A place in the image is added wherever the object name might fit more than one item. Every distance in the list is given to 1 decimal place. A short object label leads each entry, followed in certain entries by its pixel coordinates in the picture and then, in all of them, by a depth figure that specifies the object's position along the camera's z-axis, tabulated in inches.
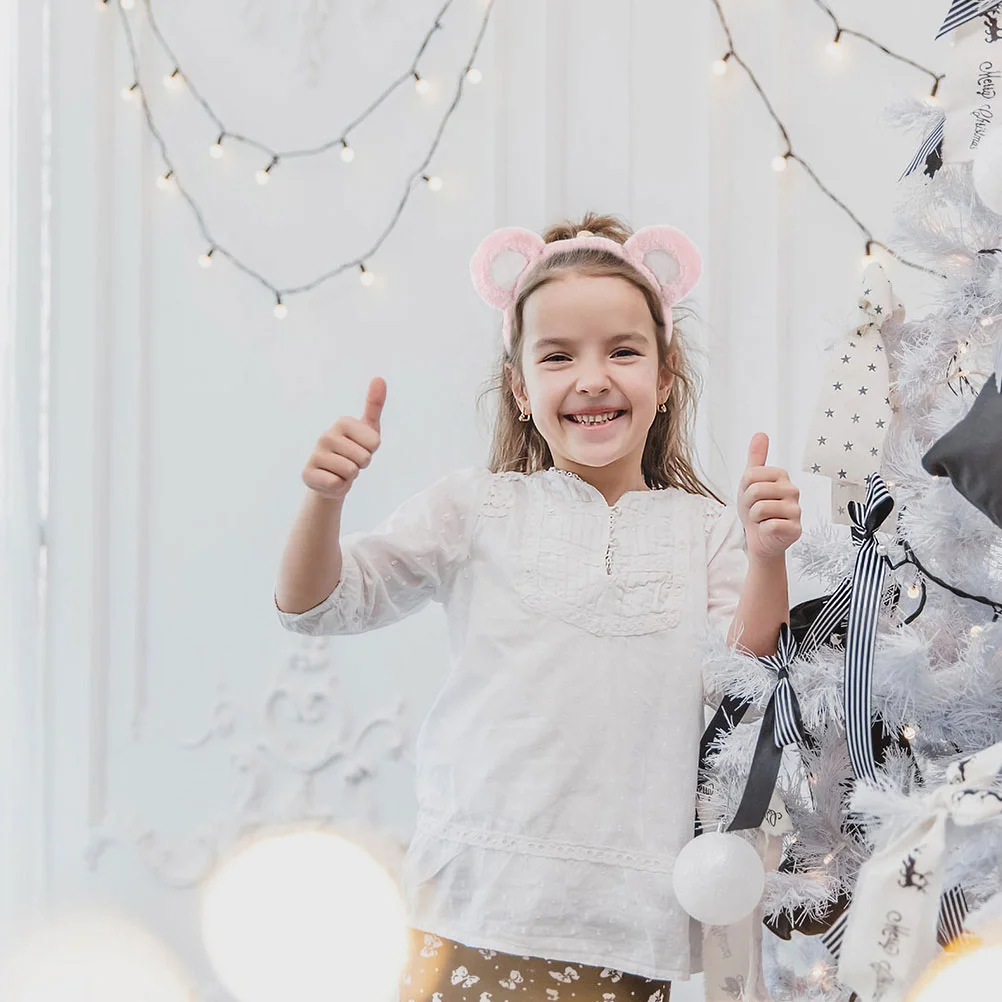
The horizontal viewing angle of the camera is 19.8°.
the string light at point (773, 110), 97.1
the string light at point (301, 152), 100.3
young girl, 86.3
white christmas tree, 77.0
